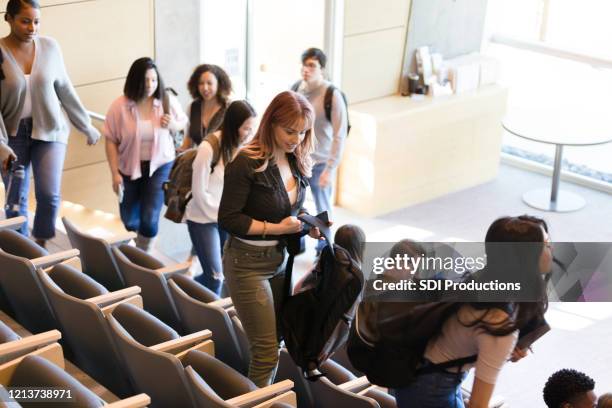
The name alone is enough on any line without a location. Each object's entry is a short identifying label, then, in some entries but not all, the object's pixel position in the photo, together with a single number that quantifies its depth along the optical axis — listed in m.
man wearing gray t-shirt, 6.12
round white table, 7.55
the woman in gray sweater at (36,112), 4.72
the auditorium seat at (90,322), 3.60
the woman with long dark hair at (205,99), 5.39
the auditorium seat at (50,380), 3.01
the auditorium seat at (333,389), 3.39
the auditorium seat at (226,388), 3.09
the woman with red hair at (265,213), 3.46
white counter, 7.51
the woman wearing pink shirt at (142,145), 5.34
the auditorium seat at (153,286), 4.23
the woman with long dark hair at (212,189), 4.36
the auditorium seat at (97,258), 4.50
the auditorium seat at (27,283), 3.96
